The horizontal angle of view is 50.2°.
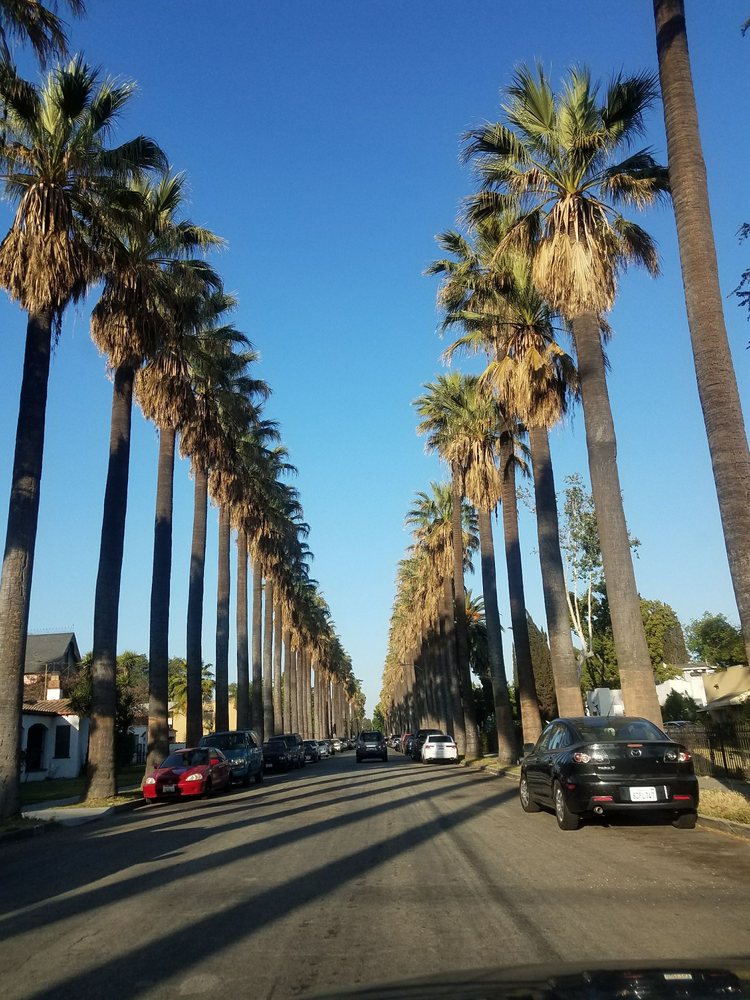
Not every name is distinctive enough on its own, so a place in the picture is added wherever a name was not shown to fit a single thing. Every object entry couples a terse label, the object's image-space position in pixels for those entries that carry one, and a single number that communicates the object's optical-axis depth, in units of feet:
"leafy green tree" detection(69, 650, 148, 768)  133.59
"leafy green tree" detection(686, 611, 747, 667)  231.71
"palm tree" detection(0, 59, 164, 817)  54.13
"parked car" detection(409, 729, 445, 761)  133.90
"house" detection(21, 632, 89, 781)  126.31
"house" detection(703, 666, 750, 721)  90.38
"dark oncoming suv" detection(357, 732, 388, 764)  149.18
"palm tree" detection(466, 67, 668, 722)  53.93
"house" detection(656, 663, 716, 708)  181.78
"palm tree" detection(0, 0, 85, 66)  47.21
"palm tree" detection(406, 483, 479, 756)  148.15
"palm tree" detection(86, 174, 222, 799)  65.57
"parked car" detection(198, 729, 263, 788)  85.71
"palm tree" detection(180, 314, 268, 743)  98.63
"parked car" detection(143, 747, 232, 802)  68.54
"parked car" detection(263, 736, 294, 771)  122.42
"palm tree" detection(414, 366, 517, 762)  95.86
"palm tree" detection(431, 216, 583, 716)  71.20
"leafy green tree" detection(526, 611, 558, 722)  190.19
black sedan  35.63
